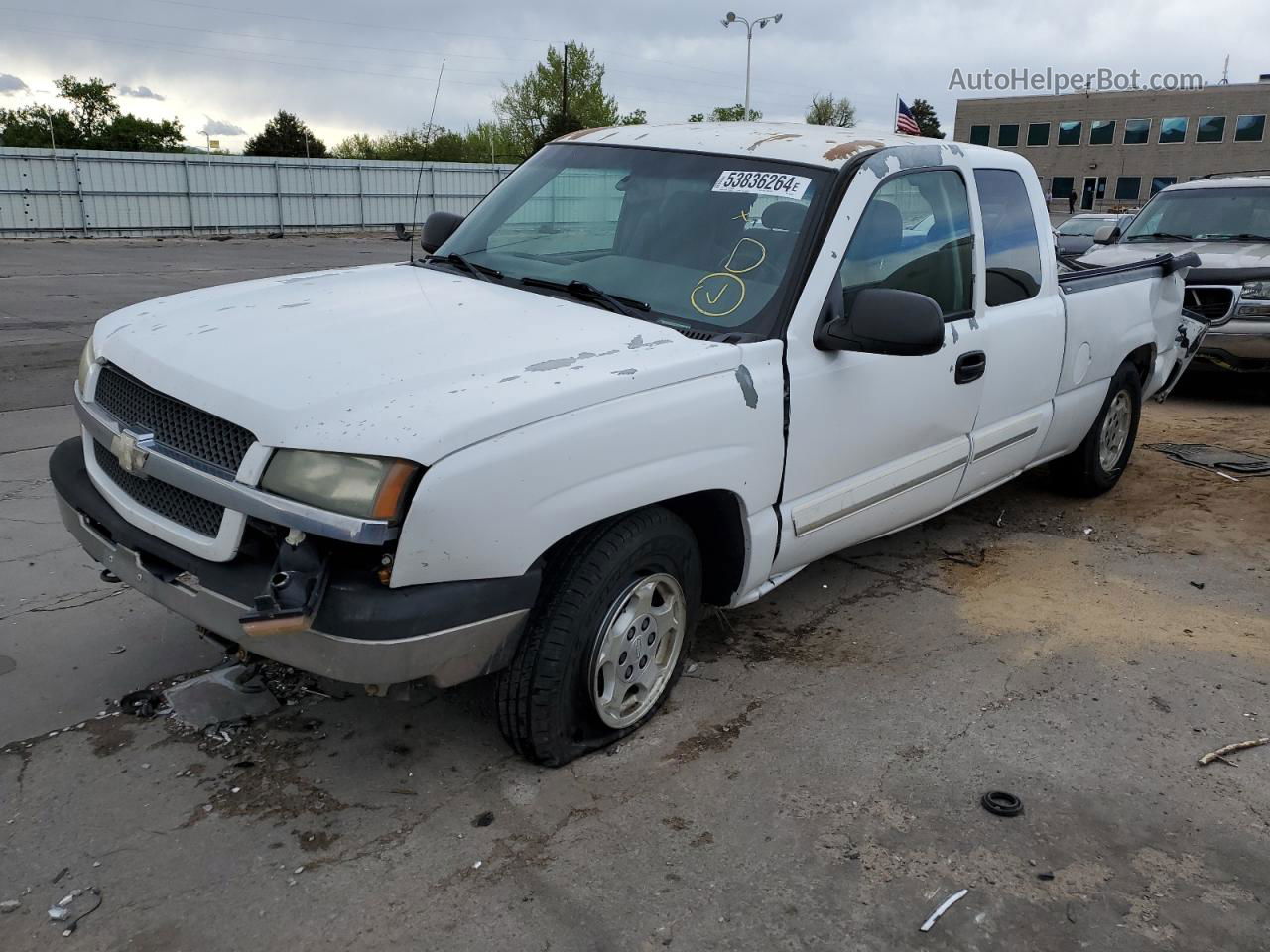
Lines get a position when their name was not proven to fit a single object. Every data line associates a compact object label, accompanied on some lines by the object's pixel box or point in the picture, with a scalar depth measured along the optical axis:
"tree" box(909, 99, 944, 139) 100.97
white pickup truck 2.54
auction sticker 3.63
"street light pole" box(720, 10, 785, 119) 43.29
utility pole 49.47
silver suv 8.33
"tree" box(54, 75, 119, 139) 75.88
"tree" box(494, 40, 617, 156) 54.22
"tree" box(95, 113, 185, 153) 66.38
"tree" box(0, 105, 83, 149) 70.12
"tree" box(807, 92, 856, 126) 72.44
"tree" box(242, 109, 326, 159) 57.09
